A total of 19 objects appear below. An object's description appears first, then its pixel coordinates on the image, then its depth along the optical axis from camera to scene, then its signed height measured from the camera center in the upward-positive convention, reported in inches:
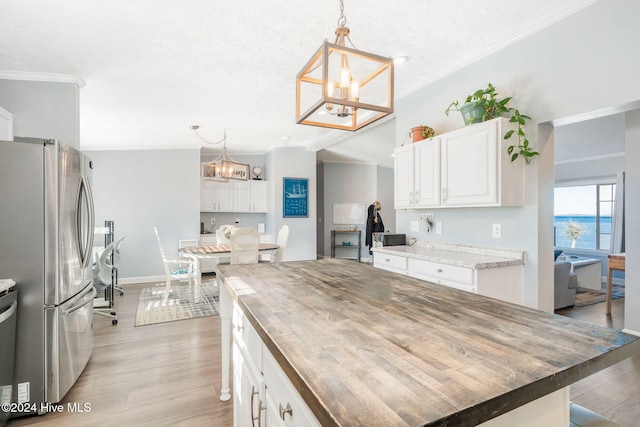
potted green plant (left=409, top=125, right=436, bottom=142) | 126.7 +30.1
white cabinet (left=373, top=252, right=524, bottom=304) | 93.4 -20.4
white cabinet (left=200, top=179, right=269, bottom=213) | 262.8 +11.4
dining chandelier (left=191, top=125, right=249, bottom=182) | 185.2 +22.6
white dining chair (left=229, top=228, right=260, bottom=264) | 167.0 -18.4
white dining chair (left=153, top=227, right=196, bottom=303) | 179.1 -35.2
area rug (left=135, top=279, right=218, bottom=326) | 153.4 -49.9
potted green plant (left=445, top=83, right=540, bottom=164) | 97.4 +30.5
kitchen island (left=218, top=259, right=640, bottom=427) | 24.4 -14.3
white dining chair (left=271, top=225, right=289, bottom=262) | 193.8 -22.4
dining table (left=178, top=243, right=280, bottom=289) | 173.0 -22.7
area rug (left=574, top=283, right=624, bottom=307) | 186.5 -52.3
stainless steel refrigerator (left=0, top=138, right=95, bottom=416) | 79.4 -11.6
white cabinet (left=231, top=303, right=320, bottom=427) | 33.8 -23.2
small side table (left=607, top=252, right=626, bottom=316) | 156.4 -26.3
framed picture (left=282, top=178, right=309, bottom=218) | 261.9 +10.0
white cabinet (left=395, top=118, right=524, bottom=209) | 98.2 +13.3
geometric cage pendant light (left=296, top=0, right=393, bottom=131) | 54.6 +22.0
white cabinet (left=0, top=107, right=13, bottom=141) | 105.9 +28.0
